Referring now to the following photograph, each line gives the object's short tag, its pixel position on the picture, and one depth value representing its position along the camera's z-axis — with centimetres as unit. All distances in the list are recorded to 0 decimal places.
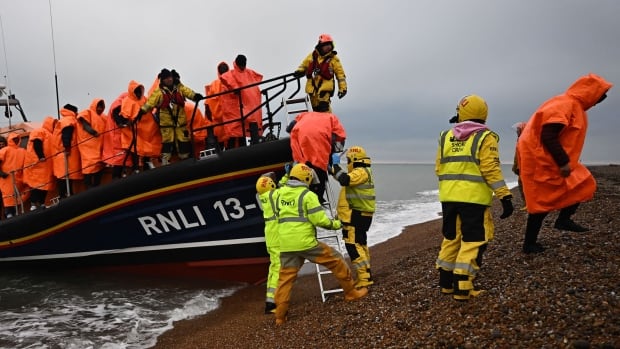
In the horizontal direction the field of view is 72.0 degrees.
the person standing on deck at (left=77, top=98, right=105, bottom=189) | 593
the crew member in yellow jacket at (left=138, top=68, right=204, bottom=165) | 529
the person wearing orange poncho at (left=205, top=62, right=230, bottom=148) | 582
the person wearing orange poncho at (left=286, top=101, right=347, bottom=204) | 440
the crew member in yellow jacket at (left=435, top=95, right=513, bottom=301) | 311
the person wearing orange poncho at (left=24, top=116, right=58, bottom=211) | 631
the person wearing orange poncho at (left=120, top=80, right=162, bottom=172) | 549
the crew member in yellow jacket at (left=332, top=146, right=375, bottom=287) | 443
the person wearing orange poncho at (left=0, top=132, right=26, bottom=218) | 677
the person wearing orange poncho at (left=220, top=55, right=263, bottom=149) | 563
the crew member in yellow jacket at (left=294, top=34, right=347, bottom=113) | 535
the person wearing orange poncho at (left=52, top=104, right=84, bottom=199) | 600
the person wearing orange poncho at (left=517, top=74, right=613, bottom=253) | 347
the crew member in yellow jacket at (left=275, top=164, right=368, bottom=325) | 385
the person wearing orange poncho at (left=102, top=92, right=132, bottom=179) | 579
